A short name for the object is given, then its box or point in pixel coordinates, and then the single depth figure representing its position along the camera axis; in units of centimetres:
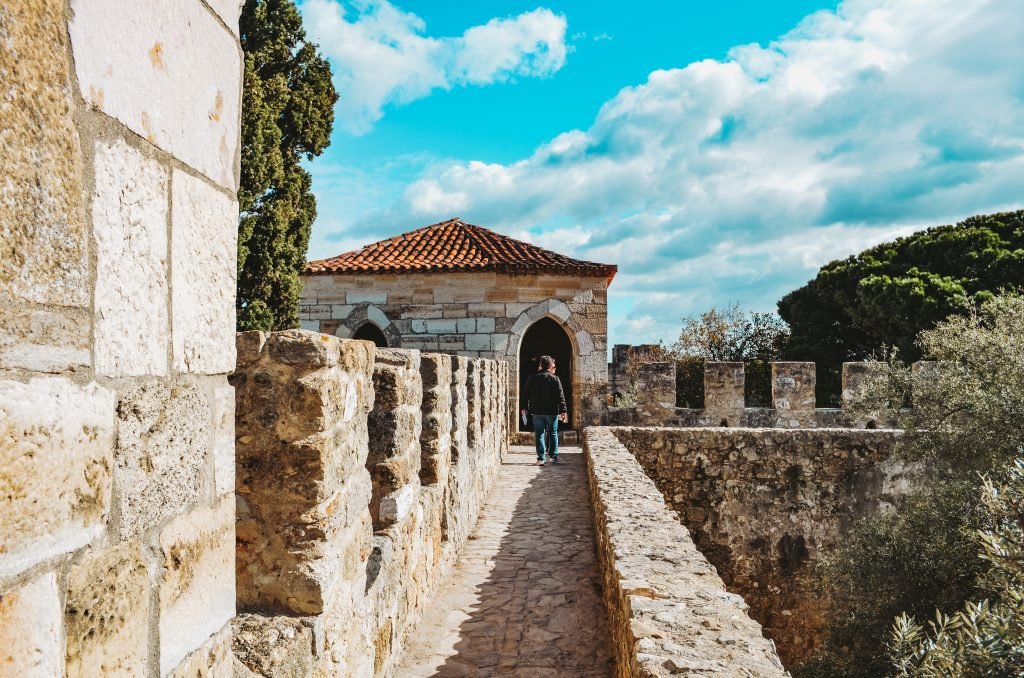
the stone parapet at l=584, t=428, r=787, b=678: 226
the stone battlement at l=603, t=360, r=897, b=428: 1175
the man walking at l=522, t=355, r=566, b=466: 974
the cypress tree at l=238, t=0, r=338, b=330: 1097
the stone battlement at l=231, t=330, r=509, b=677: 196
